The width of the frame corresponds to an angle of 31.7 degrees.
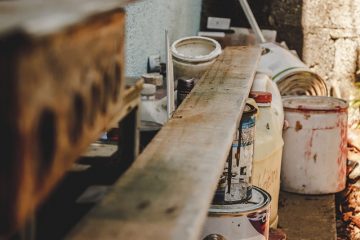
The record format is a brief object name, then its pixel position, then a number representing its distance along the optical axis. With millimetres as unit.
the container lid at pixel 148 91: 3113
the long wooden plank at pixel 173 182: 1411
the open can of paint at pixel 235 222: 2799
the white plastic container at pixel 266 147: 3721
